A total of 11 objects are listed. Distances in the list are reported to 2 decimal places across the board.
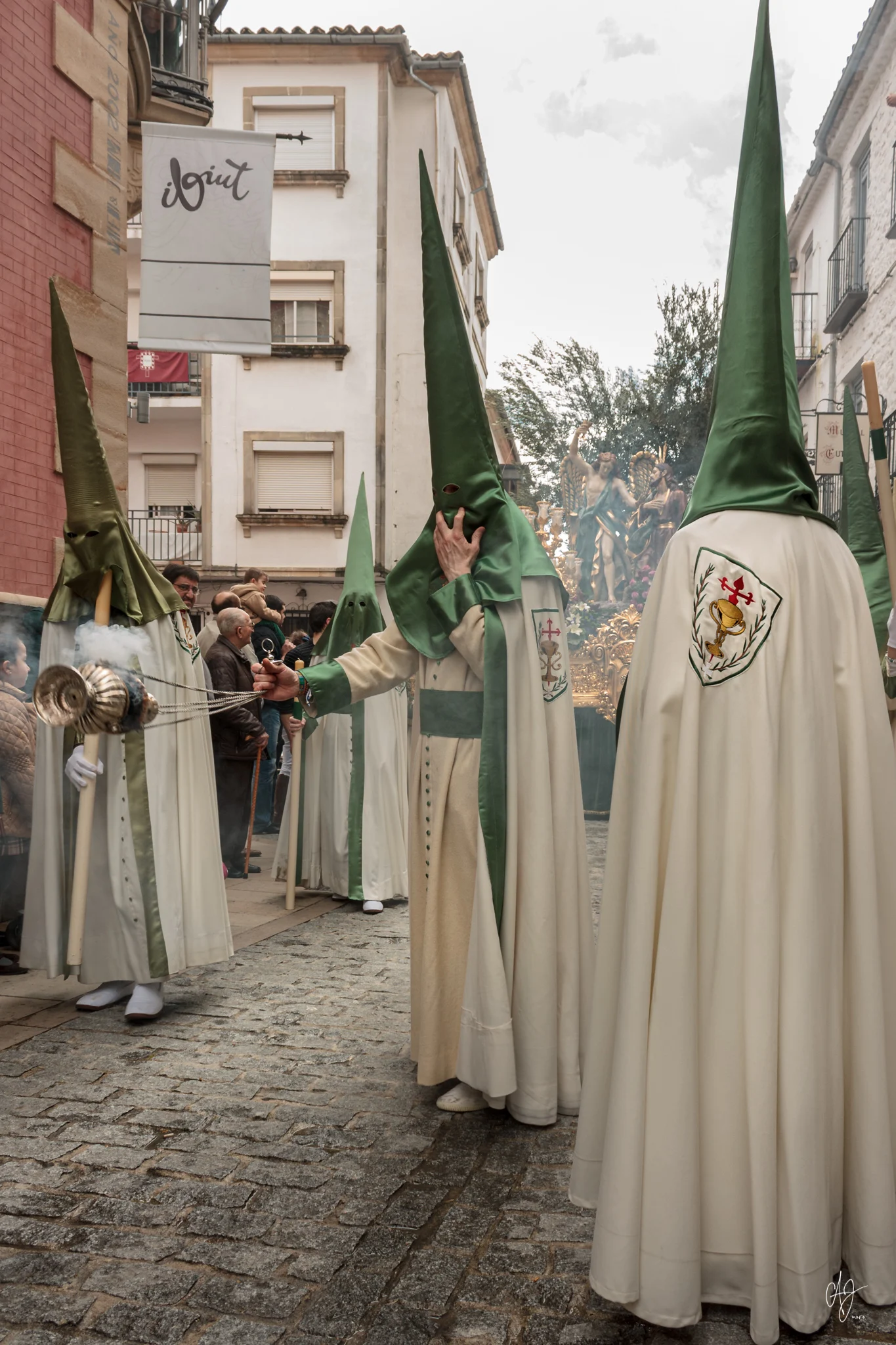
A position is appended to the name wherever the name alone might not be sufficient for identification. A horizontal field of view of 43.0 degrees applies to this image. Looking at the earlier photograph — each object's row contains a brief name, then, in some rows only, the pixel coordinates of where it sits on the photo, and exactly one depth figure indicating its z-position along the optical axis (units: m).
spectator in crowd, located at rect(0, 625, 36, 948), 5.68
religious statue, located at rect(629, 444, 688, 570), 14.52
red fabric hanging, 21.56
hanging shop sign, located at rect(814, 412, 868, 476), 13.50
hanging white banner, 7.62
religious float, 13.91
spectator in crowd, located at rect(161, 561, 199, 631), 7.06
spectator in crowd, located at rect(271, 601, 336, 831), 8.55
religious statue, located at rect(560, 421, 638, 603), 14.53
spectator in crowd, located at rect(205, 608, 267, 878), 8.40
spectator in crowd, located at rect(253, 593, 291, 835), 9.88
